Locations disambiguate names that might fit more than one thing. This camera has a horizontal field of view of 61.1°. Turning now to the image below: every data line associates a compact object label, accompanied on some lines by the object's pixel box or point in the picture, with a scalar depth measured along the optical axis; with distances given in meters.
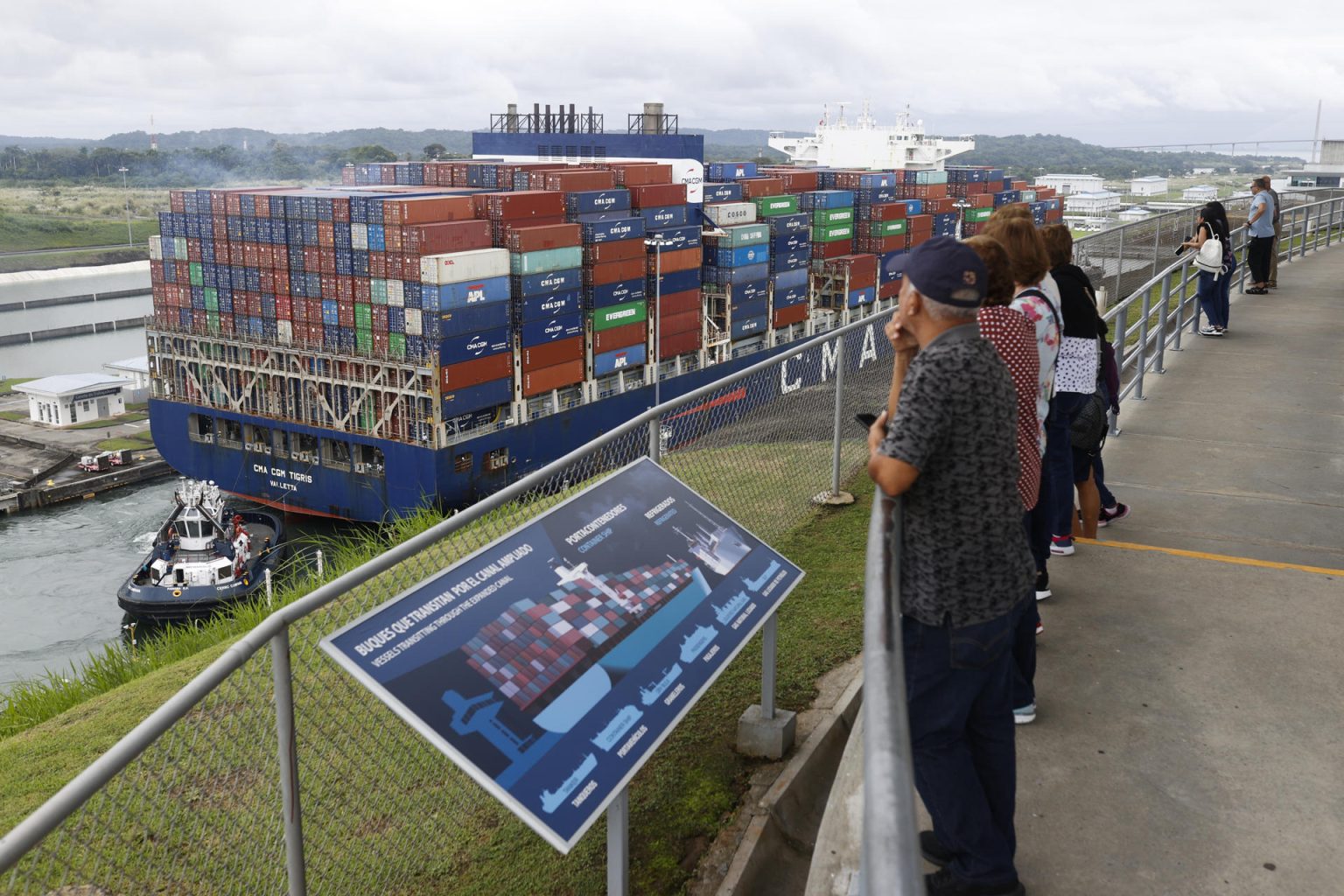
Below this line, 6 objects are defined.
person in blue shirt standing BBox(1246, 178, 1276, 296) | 13.93
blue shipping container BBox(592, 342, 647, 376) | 30.41
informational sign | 2.67
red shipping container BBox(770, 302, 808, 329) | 38.38
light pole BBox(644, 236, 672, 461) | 31.59
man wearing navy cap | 2.67
